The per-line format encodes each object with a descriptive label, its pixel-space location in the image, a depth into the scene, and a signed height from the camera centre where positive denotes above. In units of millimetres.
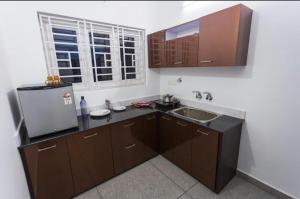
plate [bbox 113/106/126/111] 2276 -590
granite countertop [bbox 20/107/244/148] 1465 -632
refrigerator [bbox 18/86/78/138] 1372 -372
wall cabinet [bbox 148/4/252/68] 1494 +316
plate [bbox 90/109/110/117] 2008 -583
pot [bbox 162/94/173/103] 2537 -506
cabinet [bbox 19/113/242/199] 1465 -984
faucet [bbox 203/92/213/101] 2121 -403
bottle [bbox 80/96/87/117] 1996 -484
